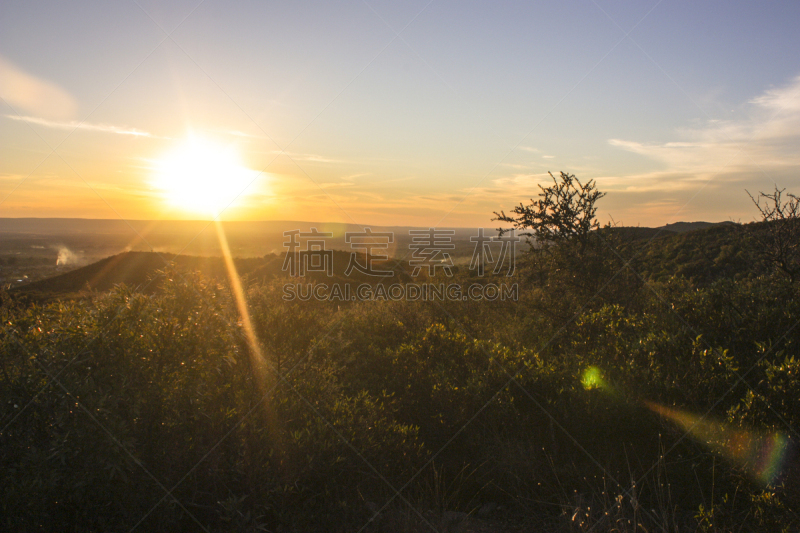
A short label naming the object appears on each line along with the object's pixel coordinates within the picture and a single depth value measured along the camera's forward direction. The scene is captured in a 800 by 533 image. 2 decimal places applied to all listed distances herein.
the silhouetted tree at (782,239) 8.44
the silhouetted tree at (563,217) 9.66
